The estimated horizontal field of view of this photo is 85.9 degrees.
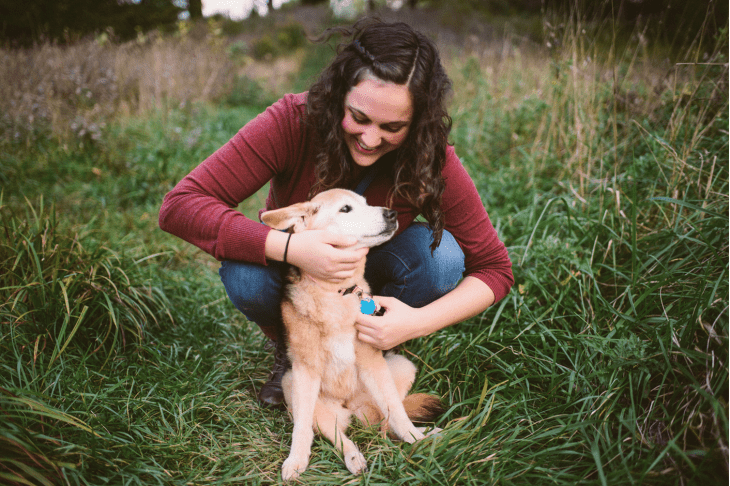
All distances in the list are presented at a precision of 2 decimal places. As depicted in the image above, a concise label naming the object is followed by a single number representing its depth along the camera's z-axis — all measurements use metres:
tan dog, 1.79
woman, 1.65
